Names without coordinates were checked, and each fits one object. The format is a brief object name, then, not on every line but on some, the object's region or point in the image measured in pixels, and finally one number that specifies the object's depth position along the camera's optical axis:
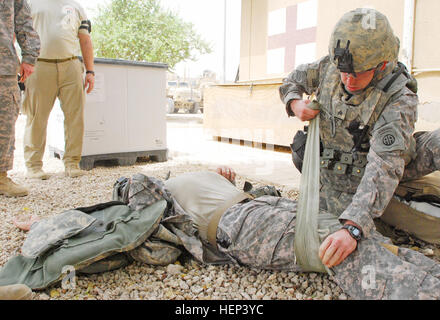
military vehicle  15.52
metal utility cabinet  3.97
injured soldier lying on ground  1.24
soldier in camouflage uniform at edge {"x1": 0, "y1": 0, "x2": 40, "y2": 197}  2.60
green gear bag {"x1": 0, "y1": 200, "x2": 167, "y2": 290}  1.39
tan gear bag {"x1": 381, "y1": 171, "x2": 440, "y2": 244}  1.88
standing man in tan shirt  3.34
